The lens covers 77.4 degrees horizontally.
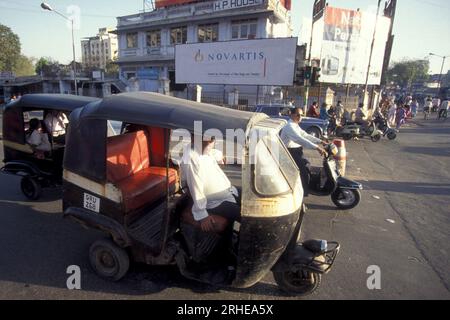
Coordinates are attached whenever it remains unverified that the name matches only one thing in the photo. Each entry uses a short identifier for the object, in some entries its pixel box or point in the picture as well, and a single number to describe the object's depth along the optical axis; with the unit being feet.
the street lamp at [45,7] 66.24
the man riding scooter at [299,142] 17.03
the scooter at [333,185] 17.56
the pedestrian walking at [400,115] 53.16
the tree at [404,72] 206.94
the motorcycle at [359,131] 42.45
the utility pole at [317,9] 64.69
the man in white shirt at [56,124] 19.93
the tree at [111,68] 218.20
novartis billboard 60.85
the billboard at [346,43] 78.79
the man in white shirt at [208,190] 9.58
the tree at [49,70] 135.46
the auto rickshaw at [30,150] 17.94
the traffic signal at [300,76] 48.71
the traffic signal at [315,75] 47.58
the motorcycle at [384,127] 44.21
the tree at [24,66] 184.10
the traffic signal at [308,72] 47.85
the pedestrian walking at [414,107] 71.51
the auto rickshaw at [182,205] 8.77
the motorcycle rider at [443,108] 68.23
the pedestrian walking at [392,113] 56.18
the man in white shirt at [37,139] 18.67
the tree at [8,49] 165.89
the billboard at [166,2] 102.11
